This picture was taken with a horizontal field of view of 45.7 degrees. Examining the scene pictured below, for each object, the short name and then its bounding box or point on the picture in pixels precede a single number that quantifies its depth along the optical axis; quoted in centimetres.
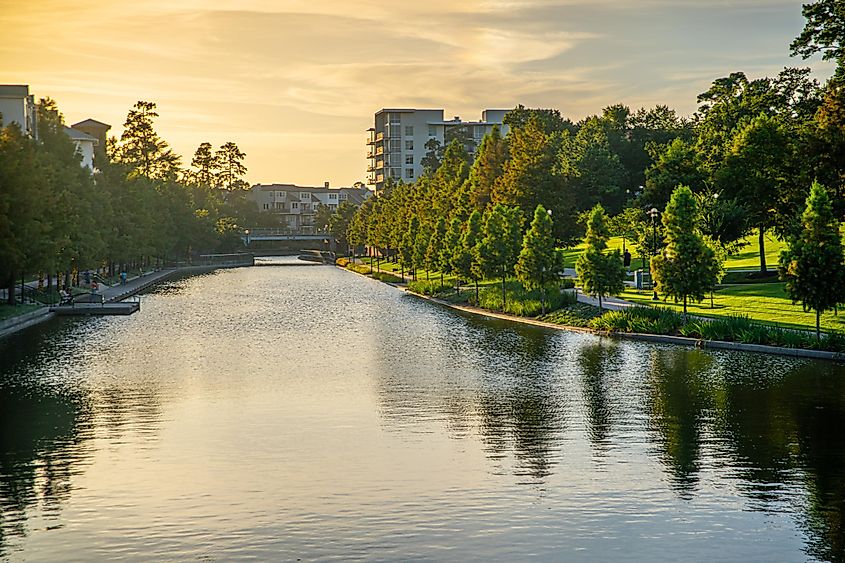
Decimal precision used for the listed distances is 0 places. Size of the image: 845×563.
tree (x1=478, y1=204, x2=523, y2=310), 6606
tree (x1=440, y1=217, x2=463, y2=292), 7661
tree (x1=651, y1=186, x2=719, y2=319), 4788
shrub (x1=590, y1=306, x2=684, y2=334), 4766
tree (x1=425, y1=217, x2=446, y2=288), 8681
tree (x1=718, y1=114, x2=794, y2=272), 6588
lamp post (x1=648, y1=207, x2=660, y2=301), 6314
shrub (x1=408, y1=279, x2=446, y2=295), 8138
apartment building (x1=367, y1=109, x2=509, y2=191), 19812
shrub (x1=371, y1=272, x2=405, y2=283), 10362
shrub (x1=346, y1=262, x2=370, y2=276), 12609
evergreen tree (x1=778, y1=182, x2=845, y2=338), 4138
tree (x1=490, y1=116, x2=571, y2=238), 8156
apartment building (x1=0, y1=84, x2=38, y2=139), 9325
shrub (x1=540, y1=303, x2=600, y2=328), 5366
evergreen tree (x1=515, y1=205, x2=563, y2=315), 5922
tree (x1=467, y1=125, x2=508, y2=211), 9125
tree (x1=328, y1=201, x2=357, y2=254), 17762
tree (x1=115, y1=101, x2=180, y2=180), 16300
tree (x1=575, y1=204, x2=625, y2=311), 5397
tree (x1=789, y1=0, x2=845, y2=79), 6500
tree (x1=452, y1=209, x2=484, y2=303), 7275
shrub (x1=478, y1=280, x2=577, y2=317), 5934
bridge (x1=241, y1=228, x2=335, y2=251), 18286
